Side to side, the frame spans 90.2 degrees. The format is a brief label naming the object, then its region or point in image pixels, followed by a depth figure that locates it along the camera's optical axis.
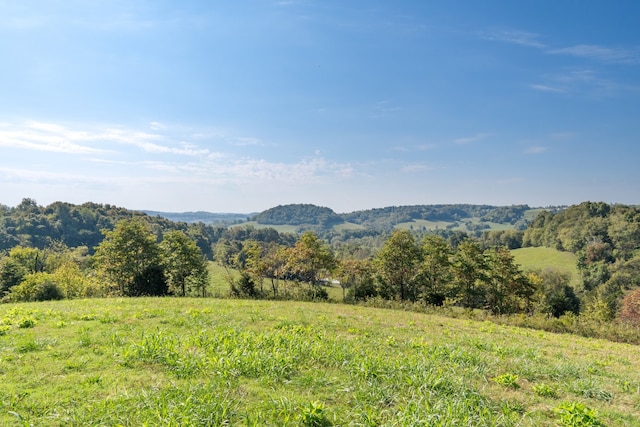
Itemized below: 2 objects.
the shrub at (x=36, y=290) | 29.95
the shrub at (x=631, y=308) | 49.97
